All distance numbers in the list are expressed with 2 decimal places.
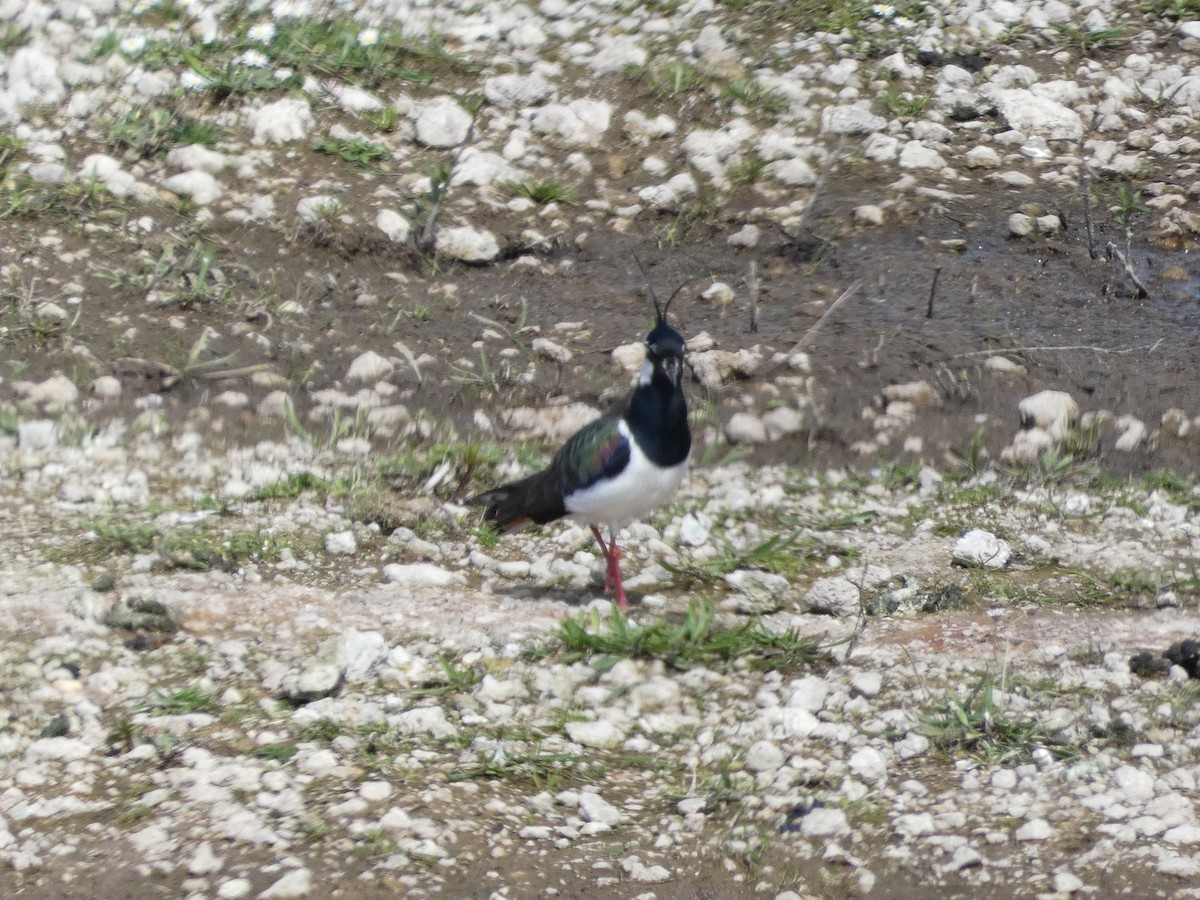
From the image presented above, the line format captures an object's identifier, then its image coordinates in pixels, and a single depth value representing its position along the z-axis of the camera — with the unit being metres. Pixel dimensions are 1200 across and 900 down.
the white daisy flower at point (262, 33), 15.78
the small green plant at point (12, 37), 15.74
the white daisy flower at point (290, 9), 16.16
